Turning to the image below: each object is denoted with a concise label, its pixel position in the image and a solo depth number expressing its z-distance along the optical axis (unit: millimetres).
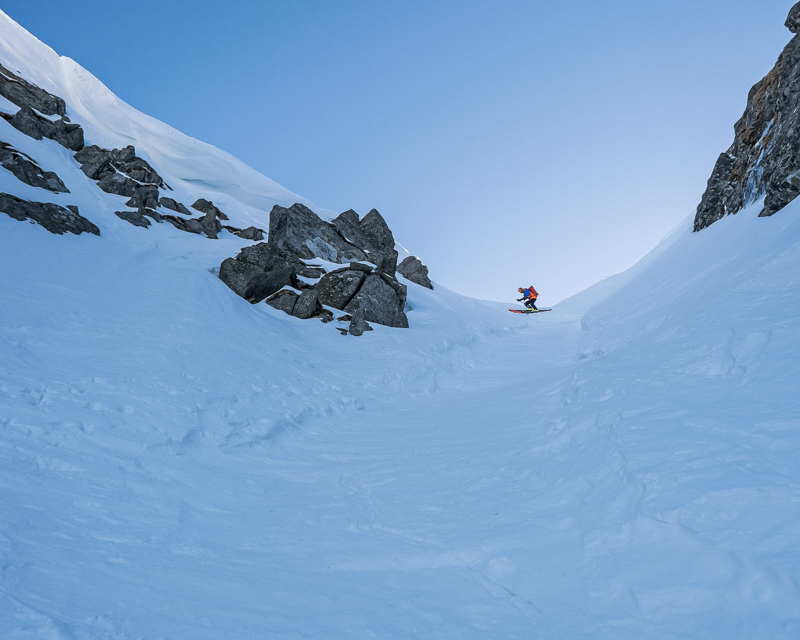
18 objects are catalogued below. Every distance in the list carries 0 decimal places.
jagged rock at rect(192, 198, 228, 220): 29814
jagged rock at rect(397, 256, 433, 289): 31203
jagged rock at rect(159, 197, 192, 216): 27156
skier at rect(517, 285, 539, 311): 31859
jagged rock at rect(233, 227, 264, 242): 27781
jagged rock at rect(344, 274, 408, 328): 18734
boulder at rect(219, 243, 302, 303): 17953
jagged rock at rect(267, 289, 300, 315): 18234
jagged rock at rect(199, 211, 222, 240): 25844
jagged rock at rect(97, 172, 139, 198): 25406
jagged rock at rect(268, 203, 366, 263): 24891
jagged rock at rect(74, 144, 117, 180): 26234
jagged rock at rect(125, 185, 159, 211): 24588
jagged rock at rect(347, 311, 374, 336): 17125
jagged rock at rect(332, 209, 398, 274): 31047
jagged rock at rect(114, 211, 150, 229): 21962
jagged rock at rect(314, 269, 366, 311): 18969
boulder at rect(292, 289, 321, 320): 17953
